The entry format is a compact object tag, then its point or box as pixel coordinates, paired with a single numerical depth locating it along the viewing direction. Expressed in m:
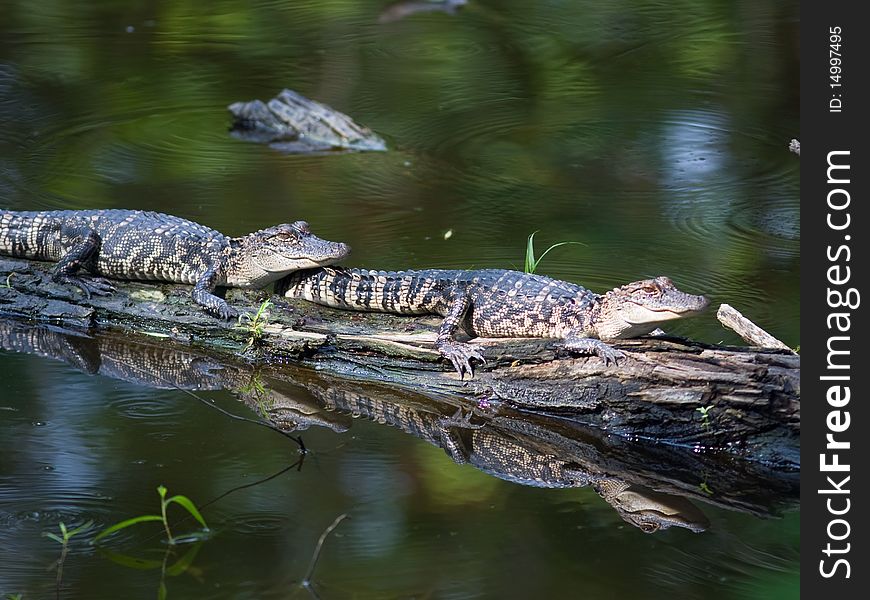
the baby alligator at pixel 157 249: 12.72
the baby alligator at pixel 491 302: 11.30
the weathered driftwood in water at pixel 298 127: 20.33
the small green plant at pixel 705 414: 10.39
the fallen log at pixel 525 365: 10.26
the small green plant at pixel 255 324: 12.16
